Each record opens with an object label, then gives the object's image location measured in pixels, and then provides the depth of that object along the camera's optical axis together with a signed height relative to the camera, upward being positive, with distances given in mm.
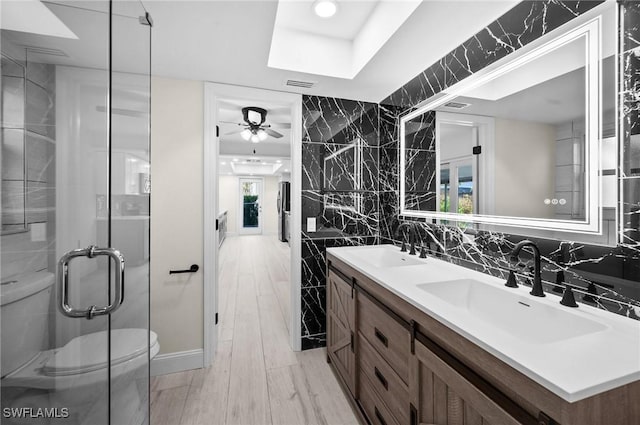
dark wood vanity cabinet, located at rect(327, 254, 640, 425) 630 -536
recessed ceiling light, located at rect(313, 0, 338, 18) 1554 +1206
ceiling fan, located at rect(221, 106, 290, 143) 3364 +1172
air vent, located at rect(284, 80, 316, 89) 2176 +1062
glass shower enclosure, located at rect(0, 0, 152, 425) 780 +10
